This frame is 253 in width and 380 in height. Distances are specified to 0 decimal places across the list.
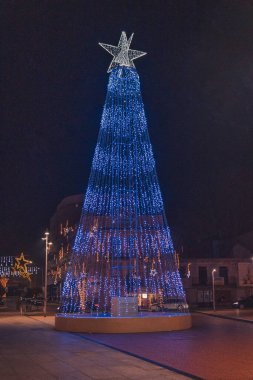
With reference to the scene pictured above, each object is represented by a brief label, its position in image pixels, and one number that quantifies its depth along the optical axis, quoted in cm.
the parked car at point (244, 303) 4917
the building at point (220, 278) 5959
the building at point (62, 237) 7306
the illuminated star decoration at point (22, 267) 6639
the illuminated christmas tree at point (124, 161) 2400
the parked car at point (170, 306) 2855
